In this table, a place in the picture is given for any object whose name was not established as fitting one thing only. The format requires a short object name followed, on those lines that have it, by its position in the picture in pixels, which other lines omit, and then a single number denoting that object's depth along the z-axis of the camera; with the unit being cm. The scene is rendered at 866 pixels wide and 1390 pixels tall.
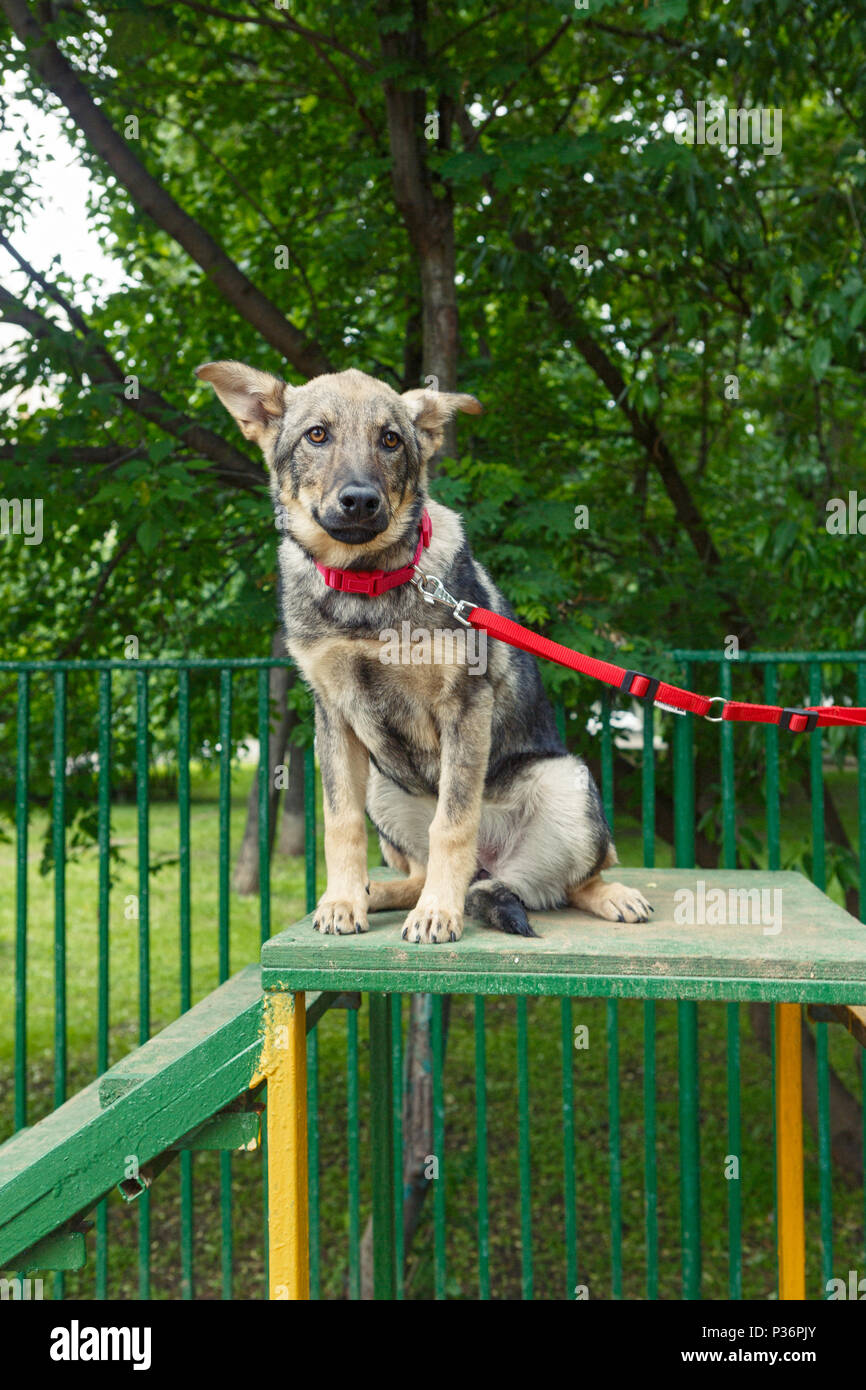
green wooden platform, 248
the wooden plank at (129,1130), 265
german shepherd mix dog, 276
